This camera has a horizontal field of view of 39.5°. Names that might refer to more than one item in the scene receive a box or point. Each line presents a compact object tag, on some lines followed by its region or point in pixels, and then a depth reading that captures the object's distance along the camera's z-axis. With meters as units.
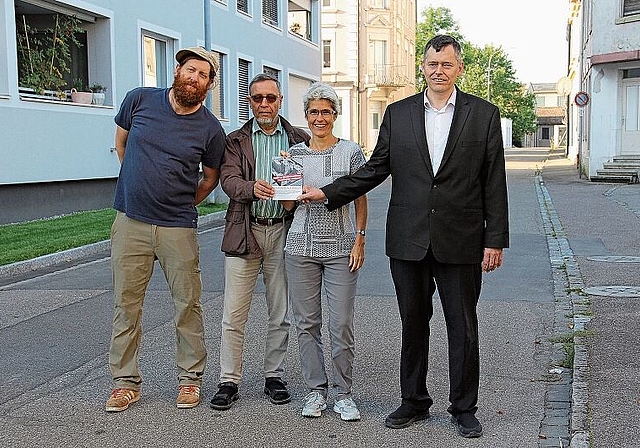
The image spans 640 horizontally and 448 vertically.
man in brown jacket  5.37
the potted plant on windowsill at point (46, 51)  17.16
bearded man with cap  5.31
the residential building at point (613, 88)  28.92
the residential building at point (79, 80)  16.02
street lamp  76.75
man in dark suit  4.81
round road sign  31.00
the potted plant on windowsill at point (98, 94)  19.05
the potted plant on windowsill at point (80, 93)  18.27
